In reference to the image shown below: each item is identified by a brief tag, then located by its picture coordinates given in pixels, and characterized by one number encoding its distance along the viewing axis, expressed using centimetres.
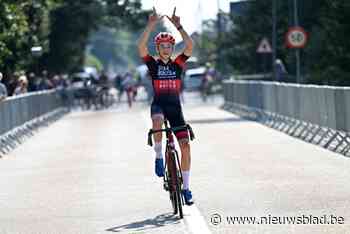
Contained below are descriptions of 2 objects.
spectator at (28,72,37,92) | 4808
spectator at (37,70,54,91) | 4953
